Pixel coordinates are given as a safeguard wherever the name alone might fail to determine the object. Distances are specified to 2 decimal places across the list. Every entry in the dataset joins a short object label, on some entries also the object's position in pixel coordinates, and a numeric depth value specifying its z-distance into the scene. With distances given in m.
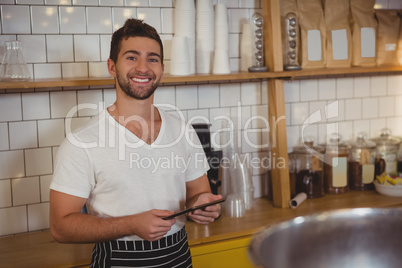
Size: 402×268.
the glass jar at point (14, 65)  2.20
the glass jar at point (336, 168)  2.95
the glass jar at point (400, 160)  3.20
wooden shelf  2.14
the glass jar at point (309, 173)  2.87
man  1.72
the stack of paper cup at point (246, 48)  2.74
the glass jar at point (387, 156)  3.06
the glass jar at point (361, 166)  3.03
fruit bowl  2.88
